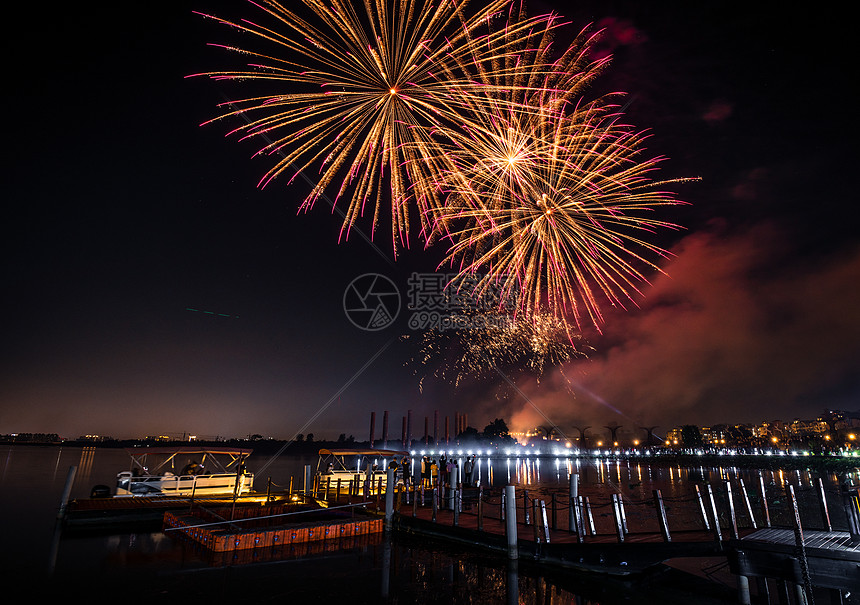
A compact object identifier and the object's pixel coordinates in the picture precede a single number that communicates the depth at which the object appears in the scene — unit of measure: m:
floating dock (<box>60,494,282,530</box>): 21.83
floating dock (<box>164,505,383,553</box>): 17.05
